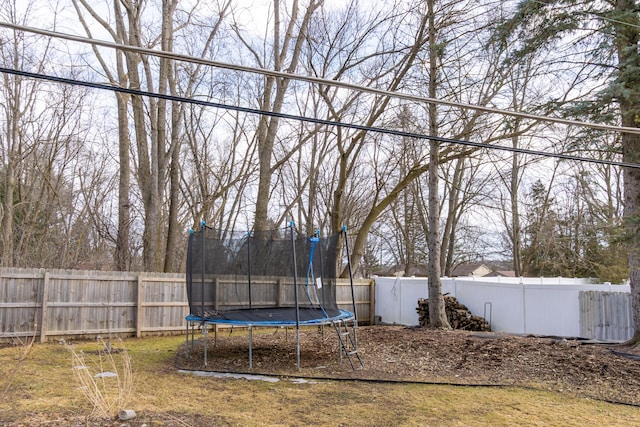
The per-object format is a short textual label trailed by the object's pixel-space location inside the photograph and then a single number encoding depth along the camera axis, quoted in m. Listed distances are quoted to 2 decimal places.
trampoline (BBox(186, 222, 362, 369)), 7.79
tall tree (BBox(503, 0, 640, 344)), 7.48
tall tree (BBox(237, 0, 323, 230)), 14.09
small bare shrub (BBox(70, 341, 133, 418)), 4.36
